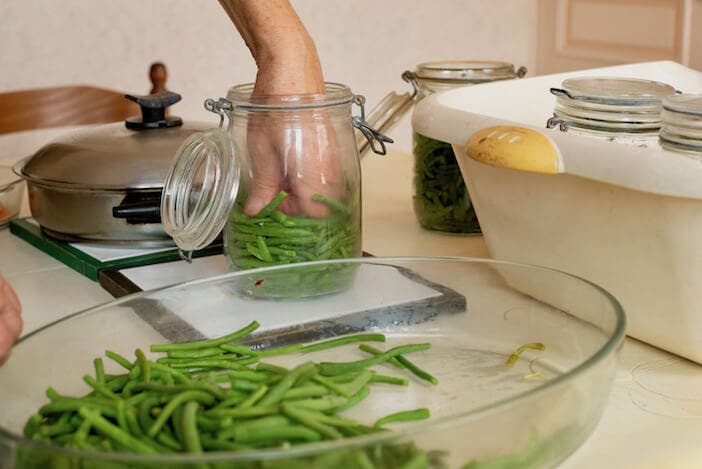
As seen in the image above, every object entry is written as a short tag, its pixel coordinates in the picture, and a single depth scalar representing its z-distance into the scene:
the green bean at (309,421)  0.57
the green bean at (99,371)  0.68
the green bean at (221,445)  0.54
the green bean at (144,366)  0.66
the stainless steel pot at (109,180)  1.08
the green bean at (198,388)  0.61
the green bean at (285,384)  0.60
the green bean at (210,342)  0.73
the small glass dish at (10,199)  1.25
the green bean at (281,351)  0.75
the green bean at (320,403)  0.60
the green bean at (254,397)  0.59
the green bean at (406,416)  0.62
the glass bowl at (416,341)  0.49
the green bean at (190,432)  0.54
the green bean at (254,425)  0.55
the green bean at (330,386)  0.64
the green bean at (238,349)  0.74
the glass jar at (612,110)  0.83
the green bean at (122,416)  0.59
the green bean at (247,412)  0.57
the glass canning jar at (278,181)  0.90
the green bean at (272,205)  0.89
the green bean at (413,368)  0.71
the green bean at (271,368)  0.67
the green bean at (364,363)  0.69
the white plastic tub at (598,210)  0.70
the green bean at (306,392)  0.61
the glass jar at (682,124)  0.72
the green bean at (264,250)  0.90
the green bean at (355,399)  0.64
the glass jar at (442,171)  1.13
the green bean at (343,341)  0.76
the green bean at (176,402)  0.57
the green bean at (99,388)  0.64
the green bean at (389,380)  0.69
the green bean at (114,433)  0.56
